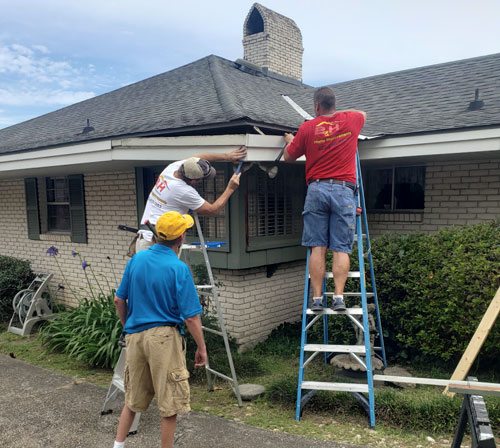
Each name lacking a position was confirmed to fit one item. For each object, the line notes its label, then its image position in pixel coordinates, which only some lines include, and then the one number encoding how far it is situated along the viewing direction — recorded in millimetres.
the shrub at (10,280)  8203
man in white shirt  3855
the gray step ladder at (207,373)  3930
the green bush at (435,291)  4598
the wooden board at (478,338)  4035
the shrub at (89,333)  5367
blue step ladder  3719
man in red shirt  3936
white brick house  5426
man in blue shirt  2906
